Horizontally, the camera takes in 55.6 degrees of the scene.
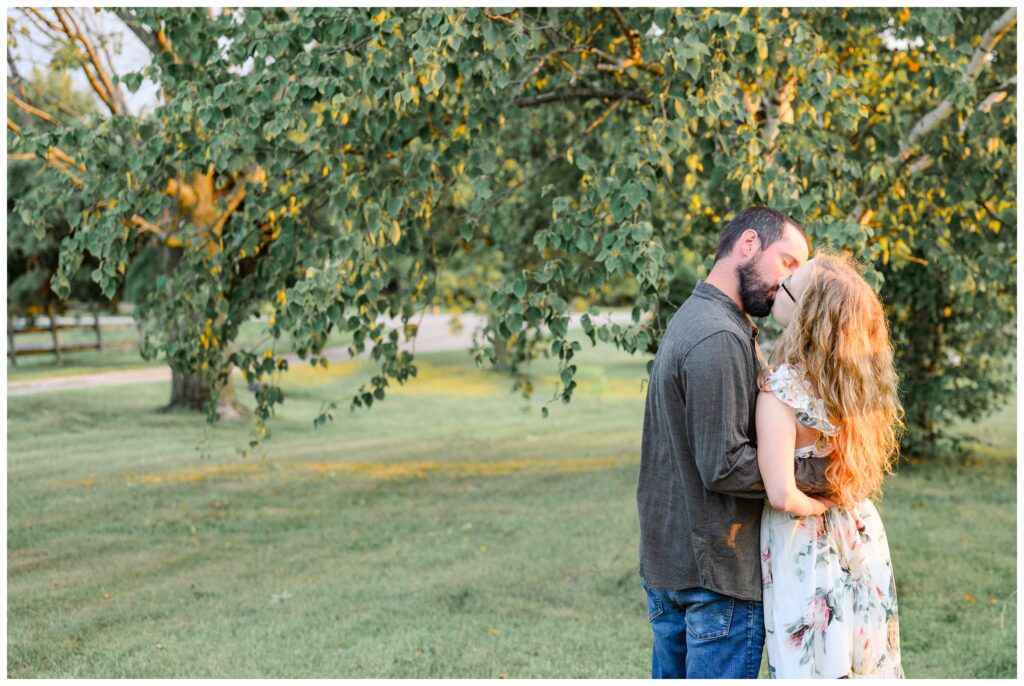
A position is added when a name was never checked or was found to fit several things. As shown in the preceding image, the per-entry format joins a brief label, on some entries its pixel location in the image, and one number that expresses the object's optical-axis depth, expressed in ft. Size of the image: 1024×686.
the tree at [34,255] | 54.85
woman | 8.10
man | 7.95
